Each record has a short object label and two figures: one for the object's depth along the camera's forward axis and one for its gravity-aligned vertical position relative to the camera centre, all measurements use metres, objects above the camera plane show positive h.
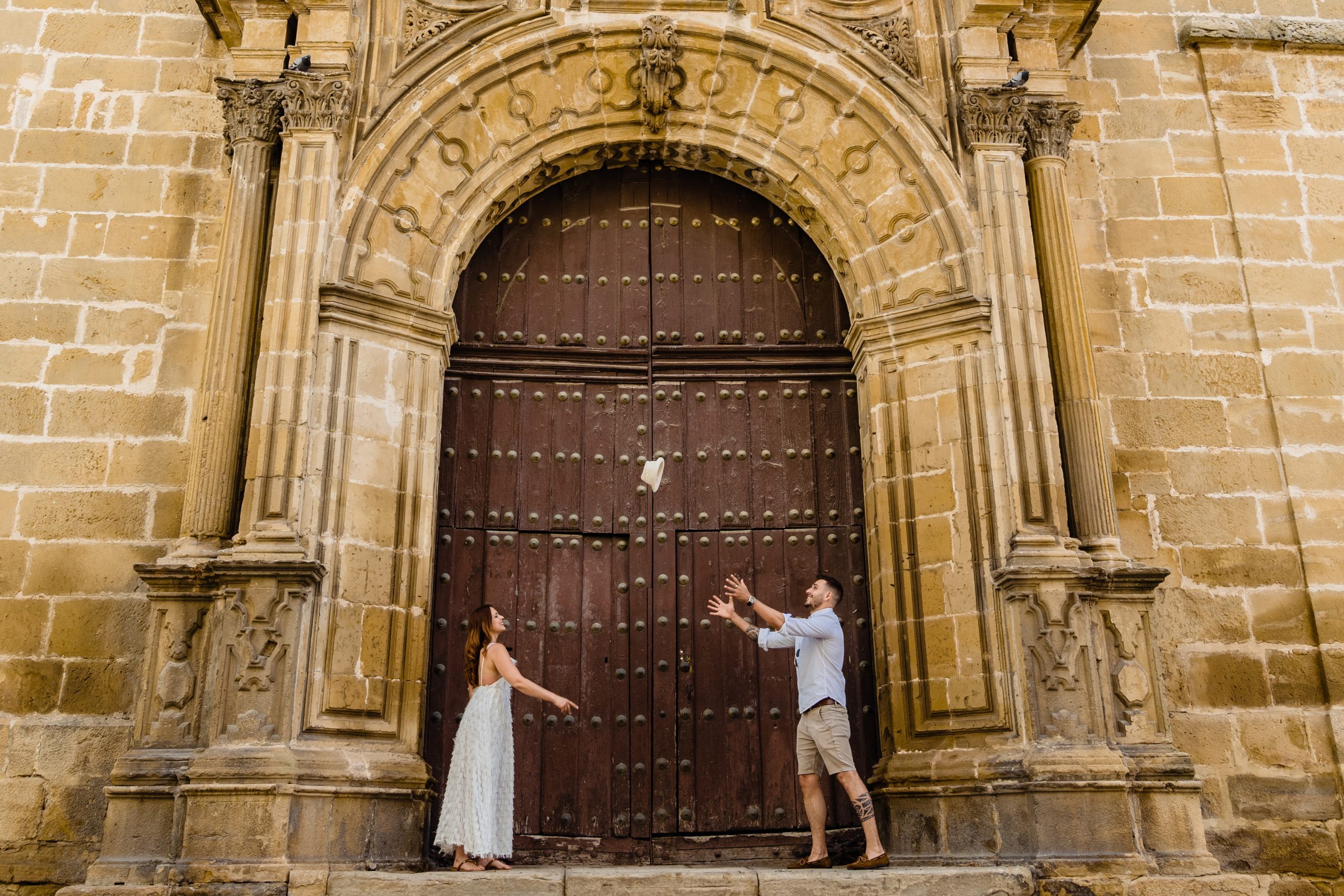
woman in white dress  5.51 +0.27
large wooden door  6.51 +1.78
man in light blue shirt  5.67 +0.59
